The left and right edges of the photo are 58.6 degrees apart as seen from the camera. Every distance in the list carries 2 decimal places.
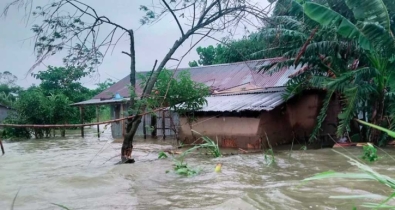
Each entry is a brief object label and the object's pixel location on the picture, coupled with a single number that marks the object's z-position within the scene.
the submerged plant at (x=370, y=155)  6.84
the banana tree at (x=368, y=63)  7.09
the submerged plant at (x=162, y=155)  8.84
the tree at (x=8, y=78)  34.44
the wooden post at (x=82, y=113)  20.45
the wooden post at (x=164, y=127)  16.17
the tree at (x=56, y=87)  26.56
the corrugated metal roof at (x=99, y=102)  17.97
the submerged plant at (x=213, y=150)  8.16
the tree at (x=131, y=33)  7.66
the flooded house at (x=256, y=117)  11.18
